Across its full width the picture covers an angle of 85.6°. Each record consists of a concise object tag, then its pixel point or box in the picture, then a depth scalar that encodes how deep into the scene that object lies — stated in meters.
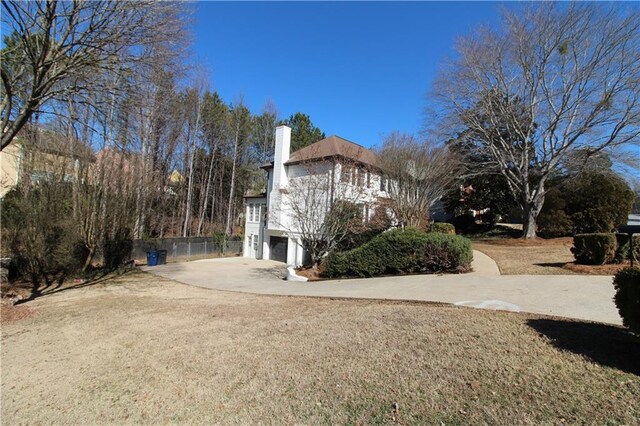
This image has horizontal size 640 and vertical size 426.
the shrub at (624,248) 10.77
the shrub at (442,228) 19.00
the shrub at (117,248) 17.14
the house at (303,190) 17.47
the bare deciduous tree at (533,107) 18.34
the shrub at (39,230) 13.23
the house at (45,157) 13.37
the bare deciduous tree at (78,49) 7.63
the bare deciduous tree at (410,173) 17.84
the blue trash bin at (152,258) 22.91
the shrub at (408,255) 11.95
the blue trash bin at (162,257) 23.70
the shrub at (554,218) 22.73
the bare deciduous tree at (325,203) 16.98
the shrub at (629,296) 4.15
